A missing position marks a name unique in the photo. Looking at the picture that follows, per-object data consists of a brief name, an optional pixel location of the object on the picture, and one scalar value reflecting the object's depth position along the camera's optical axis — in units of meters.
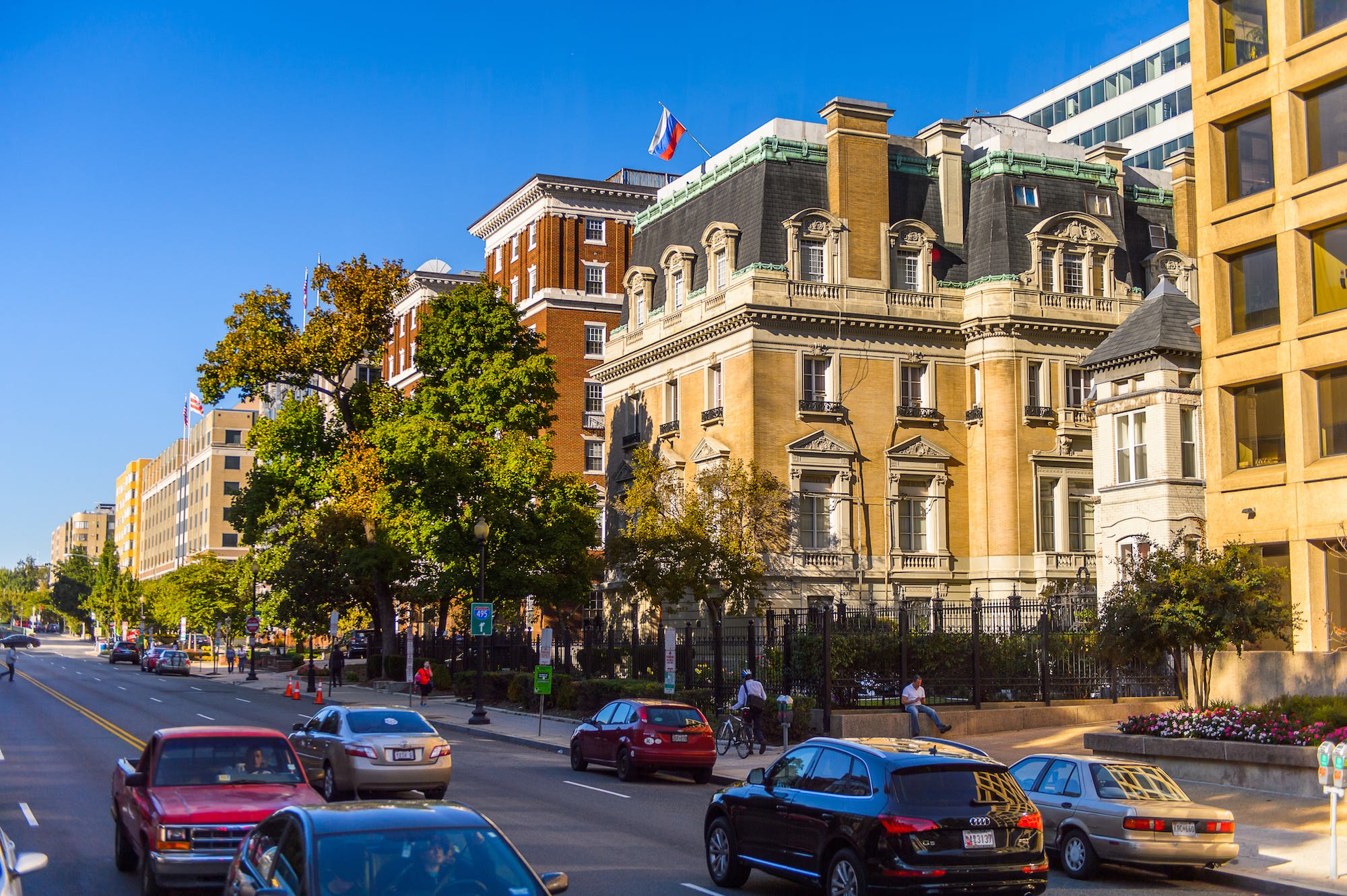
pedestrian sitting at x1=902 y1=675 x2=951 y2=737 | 28.88
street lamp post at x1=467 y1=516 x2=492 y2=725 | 38.69
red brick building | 71.50
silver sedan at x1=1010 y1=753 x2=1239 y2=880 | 15.40
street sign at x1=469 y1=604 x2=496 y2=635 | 39.00
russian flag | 55.75
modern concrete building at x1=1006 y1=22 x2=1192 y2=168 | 82.44
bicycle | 29.14
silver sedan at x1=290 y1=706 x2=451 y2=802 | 19.77
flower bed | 21.25
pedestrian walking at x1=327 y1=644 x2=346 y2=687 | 55.25
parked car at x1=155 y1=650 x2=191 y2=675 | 76.25
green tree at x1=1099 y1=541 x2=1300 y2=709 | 26.50
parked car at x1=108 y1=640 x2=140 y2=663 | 96.38
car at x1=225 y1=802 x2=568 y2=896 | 7.34
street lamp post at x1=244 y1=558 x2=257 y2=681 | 68.25
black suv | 11.77
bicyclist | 29.16
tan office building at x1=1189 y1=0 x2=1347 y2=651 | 27.59
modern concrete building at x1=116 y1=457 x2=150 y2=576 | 197.00
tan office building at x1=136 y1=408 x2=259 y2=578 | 141.38
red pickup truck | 12.11
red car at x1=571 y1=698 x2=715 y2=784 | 24.83
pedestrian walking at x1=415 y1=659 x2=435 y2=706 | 46.50
